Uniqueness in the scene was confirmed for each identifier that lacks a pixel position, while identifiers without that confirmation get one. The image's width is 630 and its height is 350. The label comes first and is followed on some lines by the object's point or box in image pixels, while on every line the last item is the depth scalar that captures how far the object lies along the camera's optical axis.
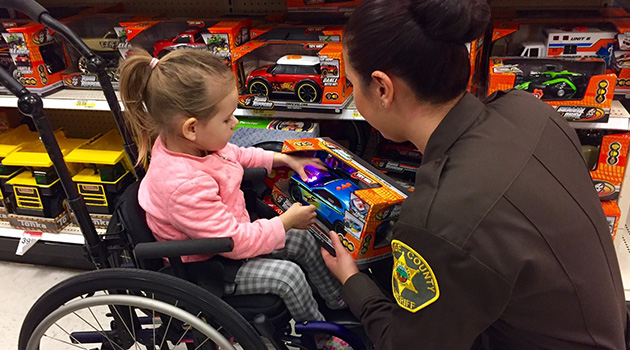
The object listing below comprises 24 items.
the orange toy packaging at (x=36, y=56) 1.88
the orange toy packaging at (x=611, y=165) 1.55
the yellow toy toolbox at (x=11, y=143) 2.11
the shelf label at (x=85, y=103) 1.89
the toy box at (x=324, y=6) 1.78
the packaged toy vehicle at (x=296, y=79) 1.62
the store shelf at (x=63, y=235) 2.13
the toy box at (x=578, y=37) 1.55
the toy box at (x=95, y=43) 1.99
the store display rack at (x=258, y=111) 1.53
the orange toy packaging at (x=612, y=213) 1.67
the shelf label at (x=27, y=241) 2.09
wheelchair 1.11
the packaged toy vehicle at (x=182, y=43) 1.76
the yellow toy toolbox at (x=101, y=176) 2.01
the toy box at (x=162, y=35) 1.77
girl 1.18
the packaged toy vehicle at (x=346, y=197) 1.23
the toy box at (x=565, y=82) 1.48
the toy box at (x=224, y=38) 1.68
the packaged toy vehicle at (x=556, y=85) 1.49
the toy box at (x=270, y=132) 1.67
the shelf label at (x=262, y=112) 1.76
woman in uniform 0.81
